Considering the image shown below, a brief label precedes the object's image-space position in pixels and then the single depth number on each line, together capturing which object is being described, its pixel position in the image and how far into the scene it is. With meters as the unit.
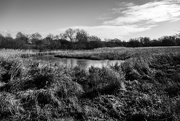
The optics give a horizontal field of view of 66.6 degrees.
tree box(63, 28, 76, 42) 53.38
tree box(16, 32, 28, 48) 49.37
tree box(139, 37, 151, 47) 47.59
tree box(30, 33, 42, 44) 51.24
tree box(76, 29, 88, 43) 50.25
